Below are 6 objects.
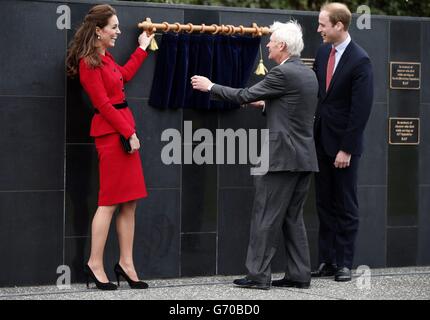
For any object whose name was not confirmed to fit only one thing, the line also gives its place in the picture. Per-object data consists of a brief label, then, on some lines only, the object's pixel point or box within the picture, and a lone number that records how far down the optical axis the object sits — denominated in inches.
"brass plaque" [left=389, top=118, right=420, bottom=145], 781.3
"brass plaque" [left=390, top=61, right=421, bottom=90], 780.6
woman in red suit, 651.5
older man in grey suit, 661.9
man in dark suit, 700.7
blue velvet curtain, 701.9
